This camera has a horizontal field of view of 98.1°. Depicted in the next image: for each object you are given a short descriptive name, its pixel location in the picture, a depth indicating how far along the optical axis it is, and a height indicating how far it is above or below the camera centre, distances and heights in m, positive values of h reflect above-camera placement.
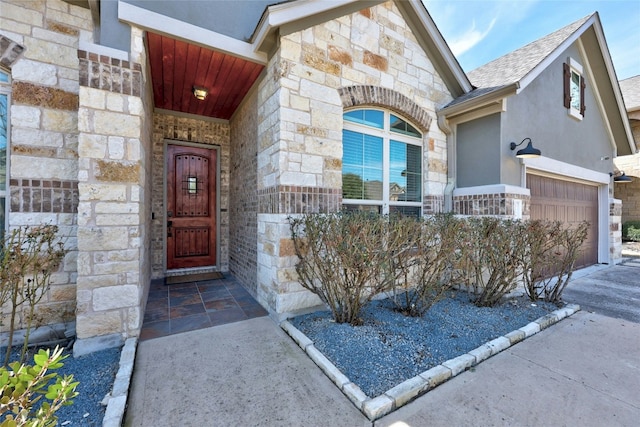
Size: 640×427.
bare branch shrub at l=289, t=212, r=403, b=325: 2.79 -0.47
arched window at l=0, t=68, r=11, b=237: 2.79 +0.71
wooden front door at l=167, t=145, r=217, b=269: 5.41 +0.08
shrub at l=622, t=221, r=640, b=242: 10.44 -0.65
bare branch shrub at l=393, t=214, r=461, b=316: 3.19 -0.56
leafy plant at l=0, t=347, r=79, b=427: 0.98 -0.67
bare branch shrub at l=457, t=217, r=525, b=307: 3.77 -0.58
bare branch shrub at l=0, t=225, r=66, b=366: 2.19 -0.45
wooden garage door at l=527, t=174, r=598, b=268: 5.59 +0.21
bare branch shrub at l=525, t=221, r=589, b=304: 4.05 -0.65
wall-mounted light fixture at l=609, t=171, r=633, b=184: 7.25 +0.95
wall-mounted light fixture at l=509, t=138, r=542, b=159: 4.39 +0.98
